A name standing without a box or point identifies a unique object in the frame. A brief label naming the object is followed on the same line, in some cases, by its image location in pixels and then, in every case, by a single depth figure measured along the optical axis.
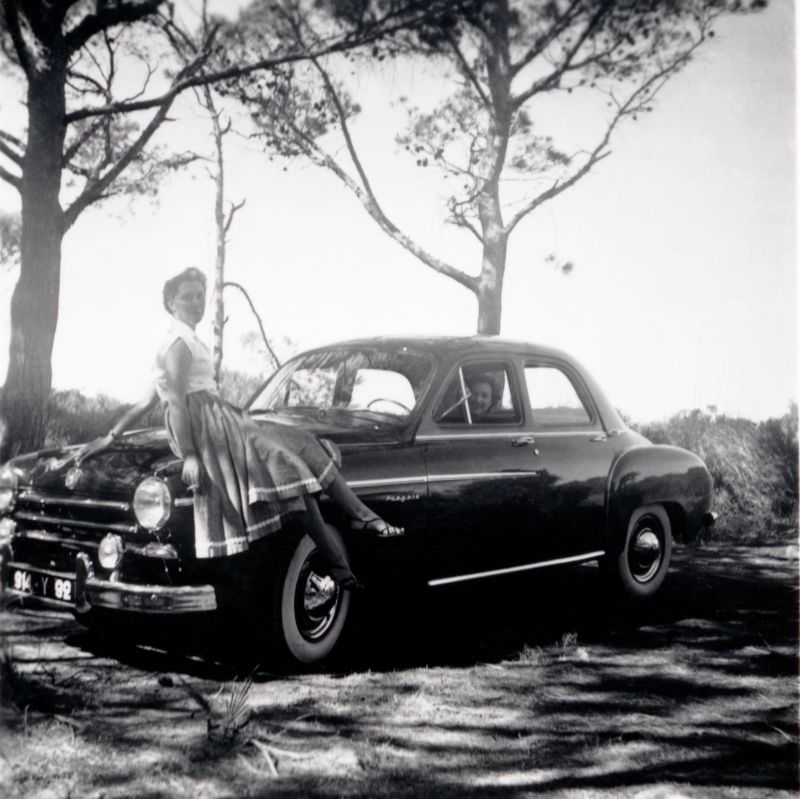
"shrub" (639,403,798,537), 7.15
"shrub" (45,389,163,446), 3.97
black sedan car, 3.29
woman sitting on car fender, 3.17
